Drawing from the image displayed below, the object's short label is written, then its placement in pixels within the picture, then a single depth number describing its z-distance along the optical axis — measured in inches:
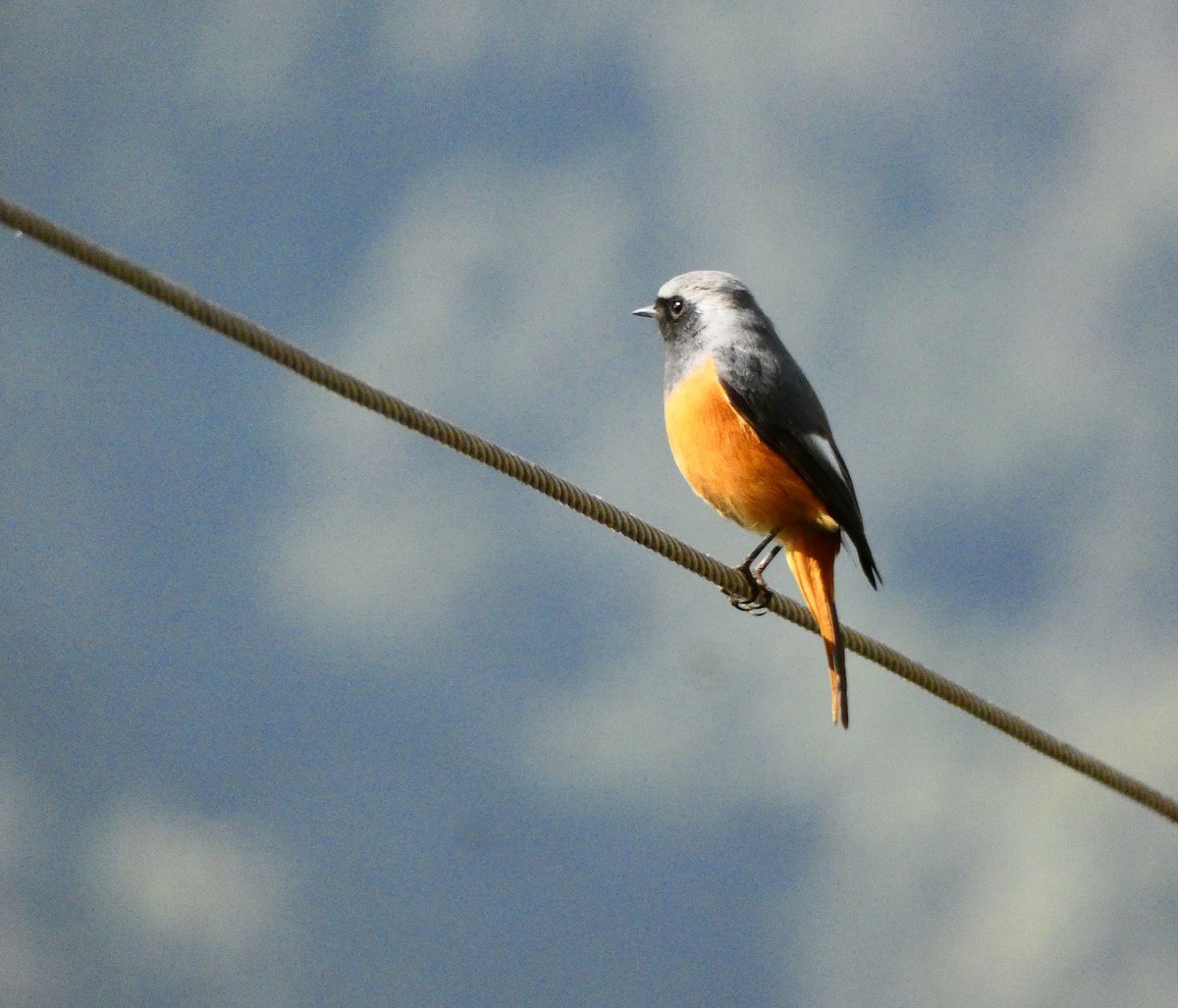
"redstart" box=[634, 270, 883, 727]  453.4
